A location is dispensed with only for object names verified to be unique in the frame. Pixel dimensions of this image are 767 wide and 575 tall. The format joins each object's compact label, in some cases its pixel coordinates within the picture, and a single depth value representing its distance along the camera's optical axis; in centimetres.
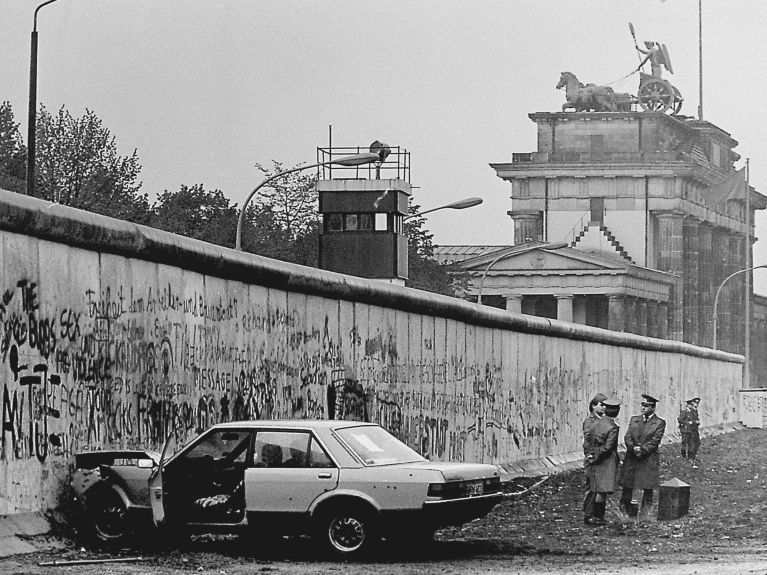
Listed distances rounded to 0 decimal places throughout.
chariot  14538
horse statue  14212
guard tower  6662
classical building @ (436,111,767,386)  12875
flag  12950
